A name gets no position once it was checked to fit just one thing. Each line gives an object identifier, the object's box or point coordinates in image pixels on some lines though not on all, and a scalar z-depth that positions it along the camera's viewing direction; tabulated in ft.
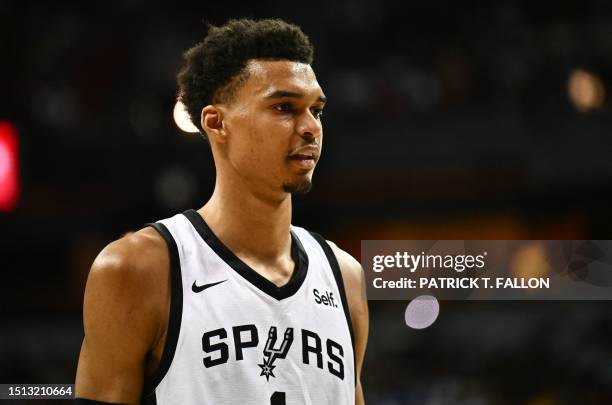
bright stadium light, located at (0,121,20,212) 28.93
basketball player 20.46
